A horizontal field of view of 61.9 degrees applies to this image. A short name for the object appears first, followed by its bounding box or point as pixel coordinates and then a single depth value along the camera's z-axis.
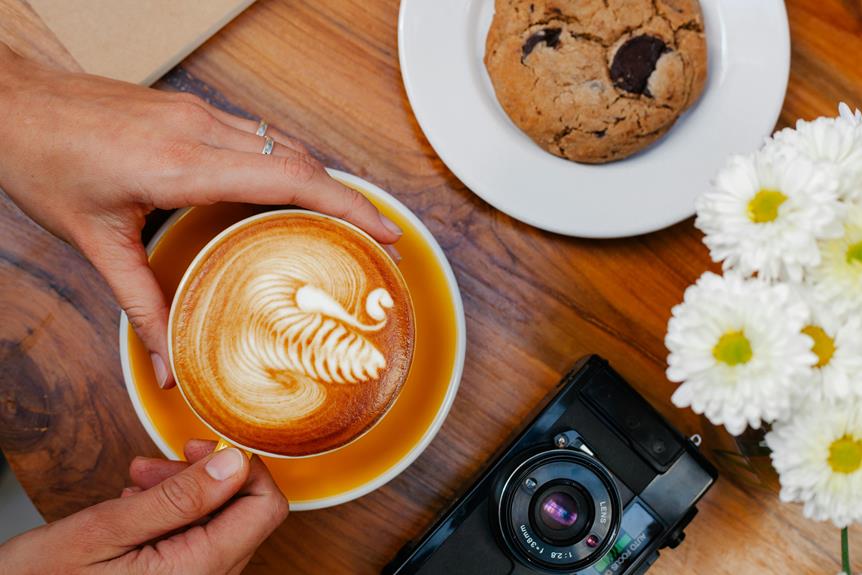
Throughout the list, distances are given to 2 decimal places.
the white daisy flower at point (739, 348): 0.49
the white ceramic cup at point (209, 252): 0.69
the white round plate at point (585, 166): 0.85
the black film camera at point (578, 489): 0.79
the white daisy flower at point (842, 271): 0.51
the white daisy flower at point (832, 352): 0.51
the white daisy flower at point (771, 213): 0.50
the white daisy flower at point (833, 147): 0.52
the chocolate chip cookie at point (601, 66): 0.81
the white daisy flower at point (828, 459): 0.54
